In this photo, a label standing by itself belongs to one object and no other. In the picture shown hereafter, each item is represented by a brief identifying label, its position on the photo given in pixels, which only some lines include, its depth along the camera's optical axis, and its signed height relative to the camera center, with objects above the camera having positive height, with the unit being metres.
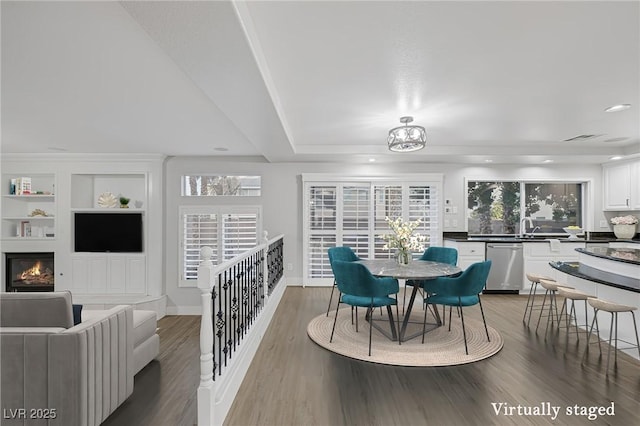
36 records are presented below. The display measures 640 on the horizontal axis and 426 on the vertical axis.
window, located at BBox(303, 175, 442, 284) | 5.75 +0.04
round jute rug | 2.92 -1.39
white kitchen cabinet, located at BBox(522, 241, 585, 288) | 5.43 -0.73
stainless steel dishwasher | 5.45 -0.97
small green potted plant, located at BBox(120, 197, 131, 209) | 5.27 +0.19
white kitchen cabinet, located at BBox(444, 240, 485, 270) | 5.52 -0.70
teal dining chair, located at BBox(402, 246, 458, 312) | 4.19 -0.59
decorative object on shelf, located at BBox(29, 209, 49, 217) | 5.34 -0.01
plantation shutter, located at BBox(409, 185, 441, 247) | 5.79 +0.08
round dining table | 3.12 -0.63
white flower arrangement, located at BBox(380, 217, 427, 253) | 3.61 -0.31
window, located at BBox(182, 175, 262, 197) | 5.65 +0.51
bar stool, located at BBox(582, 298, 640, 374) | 2.77 -0.86
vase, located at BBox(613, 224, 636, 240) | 5.50 -0.31
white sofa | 1.87 -0.93
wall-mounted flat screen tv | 5.27 -0.33
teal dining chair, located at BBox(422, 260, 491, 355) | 3.05 -0.75
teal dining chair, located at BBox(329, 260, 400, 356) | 3.02 -0.73
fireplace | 5.31 -1.04
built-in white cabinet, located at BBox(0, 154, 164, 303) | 5.23 -0.28
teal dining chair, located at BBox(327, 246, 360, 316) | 4.38 -0.59
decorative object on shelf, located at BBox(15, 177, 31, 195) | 5.34 +0.46
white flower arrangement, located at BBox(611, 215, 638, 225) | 5.43 -0.11
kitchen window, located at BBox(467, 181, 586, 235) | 6.10 +0.16
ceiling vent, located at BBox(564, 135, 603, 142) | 4.41 +1.12
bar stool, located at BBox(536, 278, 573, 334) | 3.58 -0.85
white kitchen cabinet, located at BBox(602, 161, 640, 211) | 5.31 +0.51
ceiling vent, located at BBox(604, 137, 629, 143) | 4.49 +1.12
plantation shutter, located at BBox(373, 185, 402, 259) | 5.78 +0.18
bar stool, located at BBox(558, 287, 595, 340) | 3.21 -1.13
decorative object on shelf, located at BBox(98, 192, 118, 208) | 5.34 +0.22
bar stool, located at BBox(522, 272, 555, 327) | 3.85 -0.82
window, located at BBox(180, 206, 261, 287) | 5.49 -0.40
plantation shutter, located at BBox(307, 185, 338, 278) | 5.75 -0.17
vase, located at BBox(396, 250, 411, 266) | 3.63 -0.52
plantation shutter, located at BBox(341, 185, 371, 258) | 5.77 -0.11
